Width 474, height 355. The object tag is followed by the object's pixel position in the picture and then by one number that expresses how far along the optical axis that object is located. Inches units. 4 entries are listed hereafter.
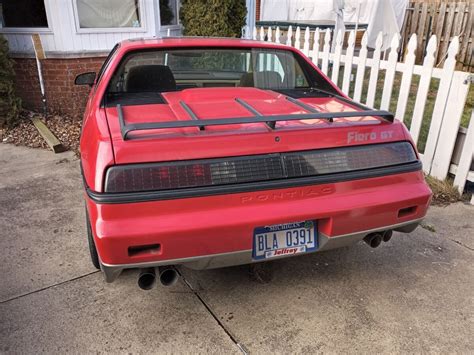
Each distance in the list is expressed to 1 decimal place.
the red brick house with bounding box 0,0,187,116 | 284.8
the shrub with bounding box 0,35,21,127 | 257.8
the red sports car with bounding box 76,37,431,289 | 81.4
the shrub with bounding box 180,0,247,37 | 310.8
